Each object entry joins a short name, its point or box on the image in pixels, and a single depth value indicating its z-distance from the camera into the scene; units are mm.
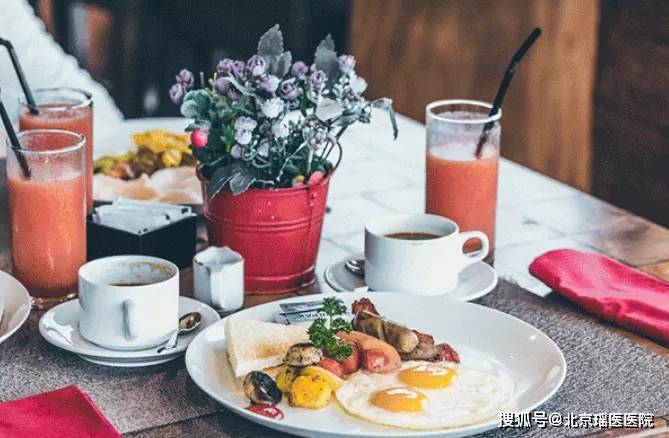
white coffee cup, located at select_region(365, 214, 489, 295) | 1426
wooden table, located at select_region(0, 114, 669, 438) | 1562
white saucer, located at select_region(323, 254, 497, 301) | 1451
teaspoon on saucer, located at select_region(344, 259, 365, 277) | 1501
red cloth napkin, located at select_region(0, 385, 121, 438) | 1207
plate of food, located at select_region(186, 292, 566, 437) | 1206
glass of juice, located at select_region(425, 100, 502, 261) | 1557
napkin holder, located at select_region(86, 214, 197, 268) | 1487
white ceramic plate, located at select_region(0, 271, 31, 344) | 1355
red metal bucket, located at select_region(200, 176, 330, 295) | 1452
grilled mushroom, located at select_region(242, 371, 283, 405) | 1226
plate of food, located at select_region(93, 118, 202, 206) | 1646
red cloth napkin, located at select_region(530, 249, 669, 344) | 1404
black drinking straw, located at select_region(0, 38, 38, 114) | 1500
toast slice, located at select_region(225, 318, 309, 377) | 1264
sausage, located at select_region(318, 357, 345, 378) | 1254
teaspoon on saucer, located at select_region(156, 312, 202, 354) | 1327
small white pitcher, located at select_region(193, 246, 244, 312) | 1413
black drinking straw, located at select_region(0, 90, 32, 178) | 1402
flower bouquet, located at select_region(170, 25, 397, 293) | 1411
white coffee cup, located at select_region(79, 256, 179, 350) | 1303
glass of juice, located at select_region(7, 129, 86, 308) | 1423
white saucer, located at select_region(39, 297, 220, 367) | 1313
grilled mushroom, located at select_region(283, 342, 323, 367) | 1246
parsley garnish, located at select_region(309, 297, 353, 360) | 1257
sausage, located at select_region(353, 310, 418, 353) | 1291
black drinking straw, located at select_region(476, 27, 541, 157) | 1492
